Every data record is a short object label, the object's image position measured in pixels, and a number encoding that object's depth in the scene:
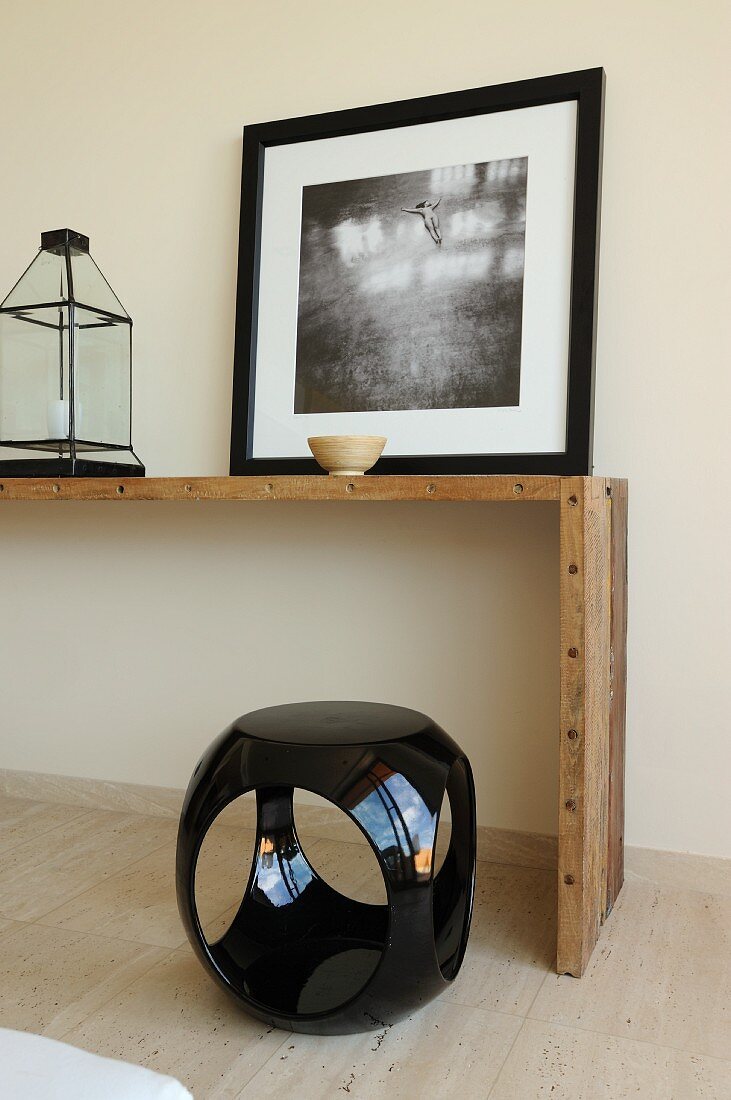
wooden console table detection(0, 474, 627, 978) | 1.48
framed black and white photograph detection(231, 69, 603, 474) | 1.85
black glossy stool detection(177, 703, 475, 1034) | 1.28
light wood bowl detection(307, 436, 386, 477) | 1.71
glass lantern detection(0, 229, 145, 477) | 1.96
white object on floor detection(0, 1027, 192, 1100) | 0.62
